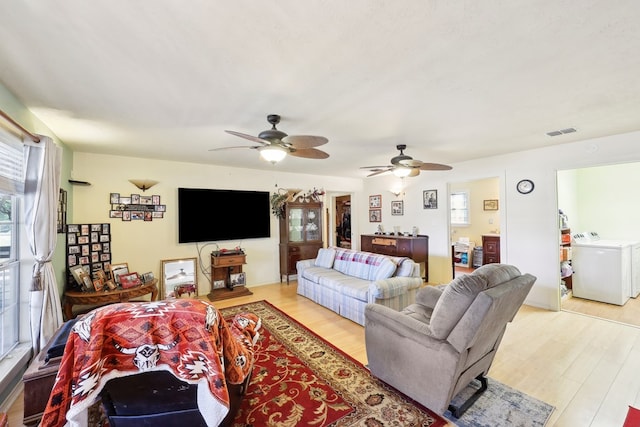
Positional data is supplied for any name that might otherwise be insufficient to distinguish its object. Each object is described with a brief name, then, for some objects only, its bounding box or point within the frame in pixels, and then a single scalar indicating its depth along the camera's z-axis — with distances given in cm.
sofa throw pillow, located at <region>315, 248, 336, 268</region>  460
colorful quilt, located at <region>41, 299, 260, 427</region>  114
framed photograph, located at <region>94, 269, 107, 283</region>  364
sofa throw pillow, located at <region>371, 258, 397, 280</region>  357
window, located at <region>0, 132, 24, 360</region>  218
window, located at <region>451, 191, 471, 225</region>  693
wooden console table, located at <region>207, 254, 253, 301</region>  463
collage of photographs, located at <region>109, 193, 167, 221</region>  413
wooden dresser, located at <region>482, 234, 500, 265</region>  591
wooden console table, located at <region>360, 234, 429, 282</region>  543
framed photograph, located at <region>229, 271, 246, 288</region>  491
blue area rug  181
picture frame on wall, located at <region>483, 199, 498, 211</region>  651
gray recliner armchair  167
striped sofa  333
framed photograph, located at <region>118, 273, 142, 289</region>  371
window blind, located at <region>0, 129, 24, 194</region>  208
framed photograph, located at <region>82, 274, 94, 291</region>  346
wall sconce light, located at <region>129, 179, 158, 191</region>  416
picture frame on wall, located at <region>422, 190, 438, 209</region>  535
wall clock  404
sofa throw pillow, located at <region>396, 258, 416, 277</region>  360
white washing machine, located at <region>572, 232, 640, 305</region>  395
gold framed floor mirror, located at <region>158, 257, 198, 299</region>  443
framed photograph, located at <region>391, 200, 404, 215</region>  606
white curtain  232
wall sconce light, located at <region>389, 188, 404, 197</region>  600
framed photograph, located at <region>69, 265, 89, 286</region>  344
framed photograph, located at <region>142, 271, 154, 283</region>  397
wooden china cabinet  546
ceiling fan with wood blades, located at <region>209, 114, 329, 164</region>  229
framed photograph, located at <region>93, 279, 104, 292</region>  350
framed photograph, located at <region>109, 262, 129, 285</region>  383
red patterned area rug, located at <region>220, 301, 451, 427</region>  184
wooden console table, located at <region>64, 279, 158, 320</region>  328
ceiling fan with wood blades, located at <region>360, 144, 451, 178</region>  347
